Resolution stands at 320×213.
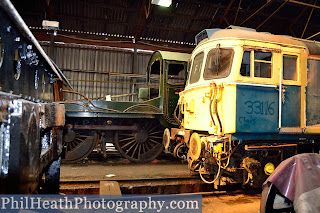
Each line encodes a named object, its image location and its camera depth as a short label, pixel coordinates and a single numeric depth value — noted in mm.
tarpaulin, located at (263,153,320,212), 2137
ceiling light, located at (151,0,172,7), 9495
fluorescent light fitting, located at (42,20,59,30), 9859
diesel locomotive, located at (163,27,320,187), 4426
